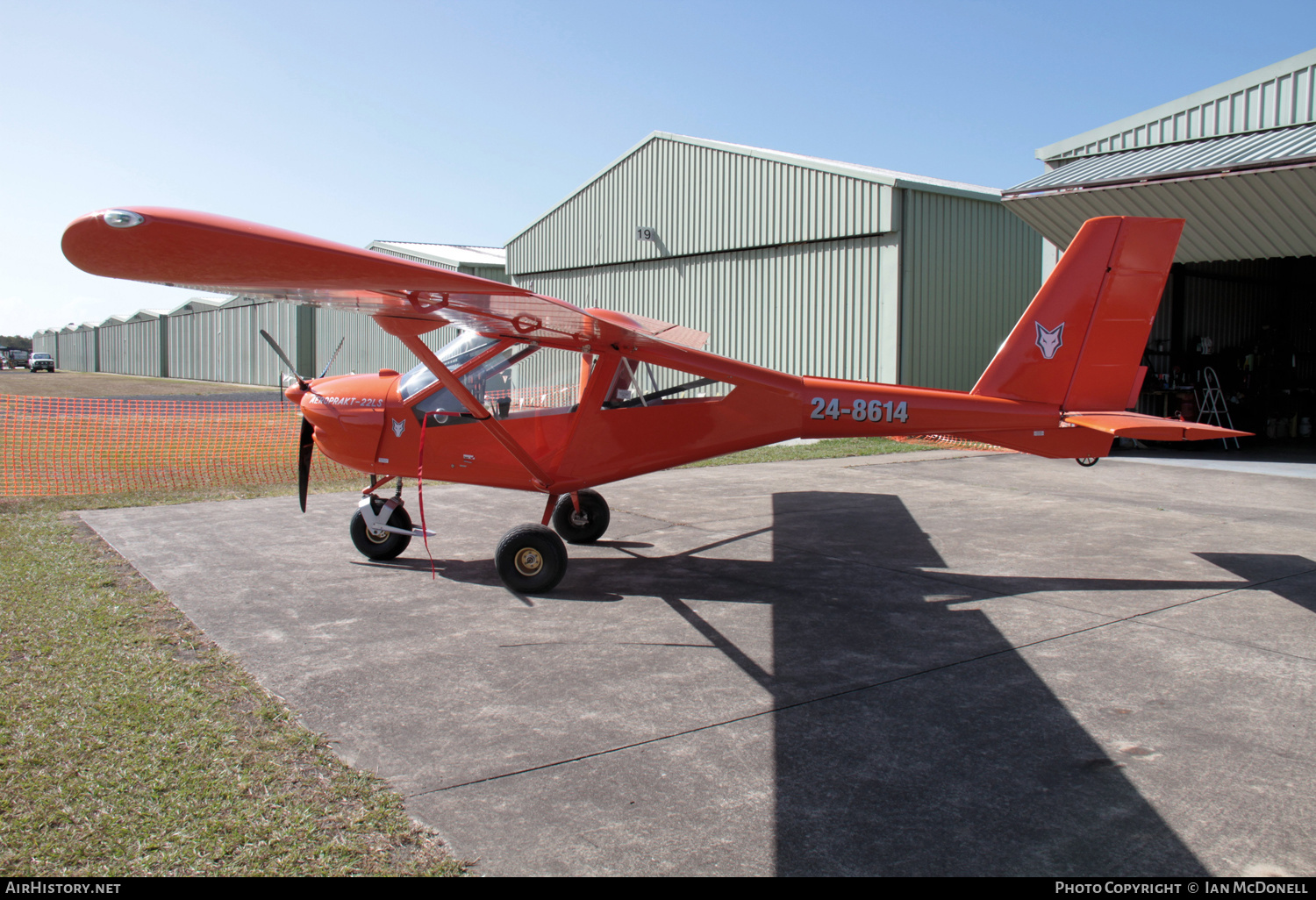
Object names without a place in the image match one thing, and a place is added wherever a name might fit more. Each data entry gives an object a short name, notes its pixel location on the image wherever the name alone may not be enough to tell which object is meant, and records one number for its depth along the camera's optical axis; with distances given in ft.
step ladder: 59.47
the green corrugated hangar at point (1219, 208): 41.45
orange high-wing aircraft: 21.63
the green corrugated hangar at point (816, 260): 54.60
